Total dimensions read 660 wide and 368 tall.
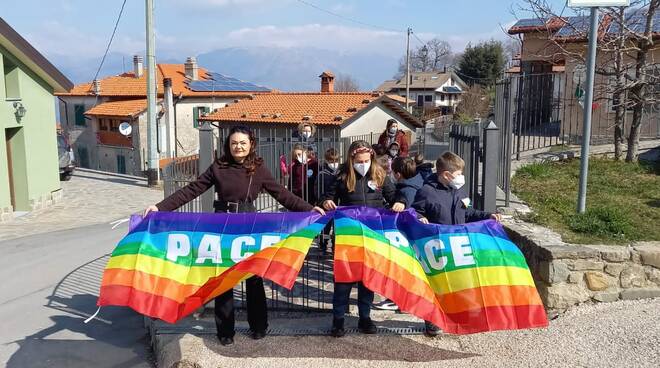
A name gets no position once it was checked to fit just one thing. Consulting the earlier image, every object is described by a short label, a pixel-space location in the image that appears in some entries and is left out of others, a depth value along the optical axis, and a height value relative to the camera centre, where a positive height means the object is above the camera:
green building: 16.19 -0.29
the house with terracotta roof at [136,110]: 38.47 +0.42
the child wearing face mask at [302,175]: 8.09 -0.80
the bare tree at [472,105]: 43.50 +0.85
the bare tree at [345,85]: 112.50 +6.21
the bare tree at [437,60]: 92.84 +8.75
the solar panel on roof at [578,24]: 9.91 +1.61
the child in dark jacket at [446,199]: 5.02 -0.70
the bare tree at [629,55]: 9.50 +1.01
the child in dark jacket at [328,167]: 7.42 -0.63
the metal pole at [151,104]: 23.27 +0.48
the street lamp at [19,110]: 16.77 +0.16
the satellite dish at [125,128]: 36.72 -0.75
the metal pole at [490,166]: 6.20 -0.52
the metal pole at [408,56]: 46.56 +4.74
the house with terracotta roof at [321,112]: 31.58 +0.23
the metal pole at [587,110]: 6.32 +0.07
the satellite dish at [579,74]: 12.64 +0.94
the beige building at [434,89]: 69.62 +3.17
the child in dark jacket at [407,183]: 5.27 -0.68
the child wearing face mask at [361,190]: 5.28 -0.69
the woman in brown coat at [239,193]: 5.10 -0.66
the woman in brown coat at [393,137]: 10.67 -0.37
